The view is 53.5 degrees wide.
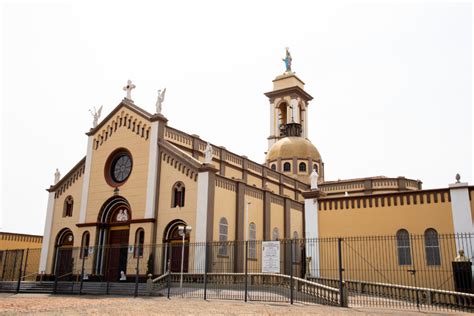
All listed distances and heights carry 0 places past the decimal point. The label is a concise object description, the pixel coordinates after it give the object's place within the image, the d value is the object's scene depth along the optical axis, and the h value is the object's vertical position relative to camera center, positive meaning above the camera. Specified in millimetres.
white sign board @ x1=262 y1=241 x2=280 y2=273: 18984 +732
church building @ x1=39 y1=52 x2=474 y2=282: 22594 +4302
